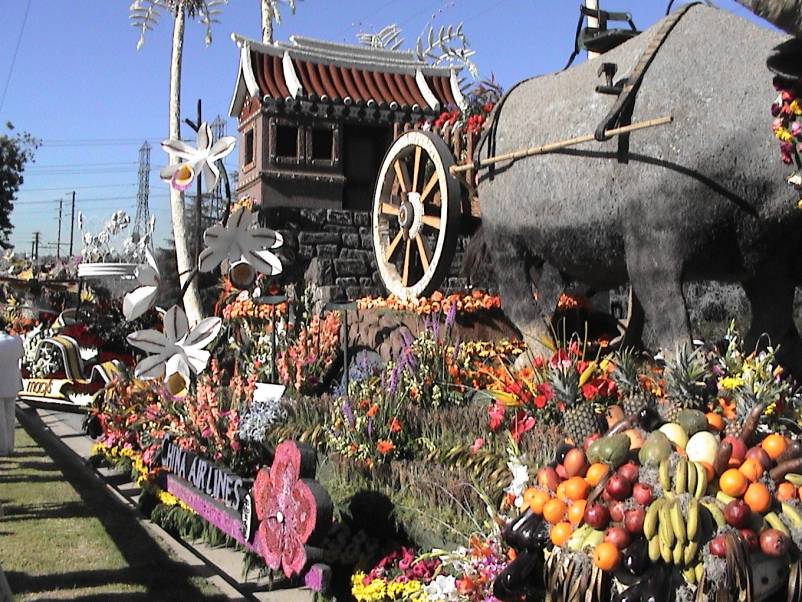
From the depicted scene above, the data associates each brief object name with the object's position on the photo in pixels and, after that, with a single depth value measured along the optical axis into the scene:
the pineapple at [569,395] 3.86
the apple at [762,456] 2.40
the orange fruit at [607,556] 2.26
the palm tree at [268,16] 19.09
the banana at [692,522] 2.22
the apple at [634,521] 2.29
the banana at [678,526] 2.22
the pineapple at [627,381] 4.24
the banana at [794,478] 2.39
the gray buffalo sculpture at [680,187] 4.04
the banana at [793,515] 2.31
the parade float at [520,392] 2.38
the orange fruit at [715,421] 2.76
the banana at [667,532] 2.23
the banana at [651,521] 2.27
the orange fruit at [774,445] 2.46
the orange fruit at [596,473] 2.46
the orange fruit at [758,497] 2.29
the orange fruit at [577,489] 2.46
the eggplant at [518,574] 2.64
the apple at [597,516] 2.34
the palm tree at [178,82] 13.08
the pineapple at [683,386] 3.64
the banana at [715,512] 2.27
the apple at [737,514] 2.24
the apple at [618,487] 2.36
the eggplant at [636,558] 2.26
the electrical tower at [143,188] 50.80
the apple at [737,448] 2.43
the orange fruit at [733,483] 2.33
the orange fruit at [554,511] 2.50
